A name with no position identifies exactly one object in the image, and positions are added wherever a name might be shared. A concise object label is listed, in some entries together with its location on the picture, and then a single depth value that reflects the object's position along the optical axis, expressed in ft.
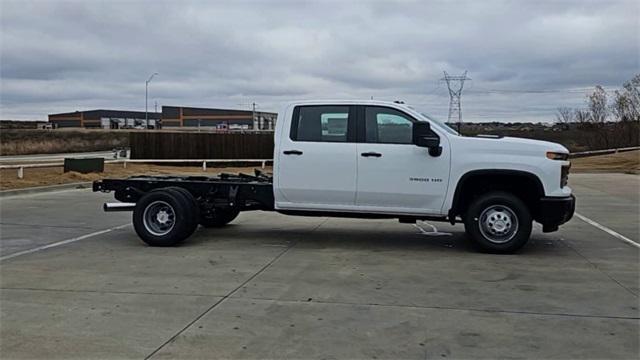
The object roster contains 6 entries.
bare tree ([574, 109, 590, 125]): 200.36
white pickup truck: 28.02
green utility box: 75.72
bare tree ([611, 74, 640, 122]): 171.22
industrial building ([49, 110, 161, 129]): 408.46
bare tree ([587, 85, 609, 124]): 193.58
